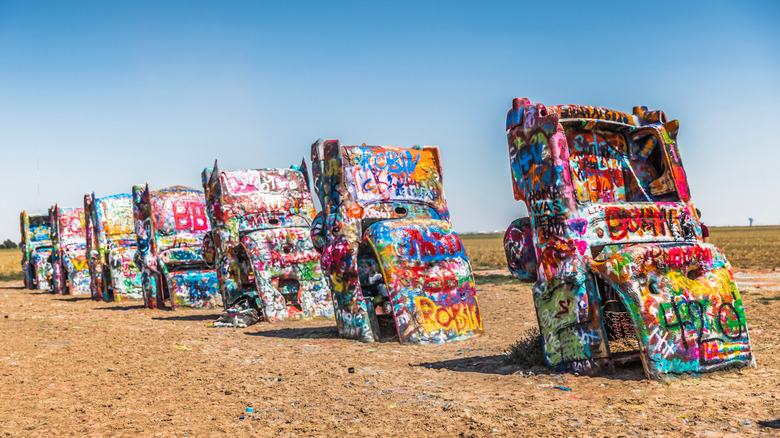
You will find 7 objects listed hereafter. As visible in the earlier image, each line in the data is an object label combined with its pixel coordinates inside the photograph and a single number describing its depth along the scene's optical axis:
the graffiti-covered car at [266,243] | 11.84
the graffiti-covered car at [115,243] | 18.73
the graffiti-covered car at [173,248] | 15.34
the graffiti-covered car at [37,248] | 26.45
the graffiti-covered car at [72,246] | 22.91
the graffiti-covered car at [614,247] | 5.70
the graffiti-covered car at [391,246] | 8.71
